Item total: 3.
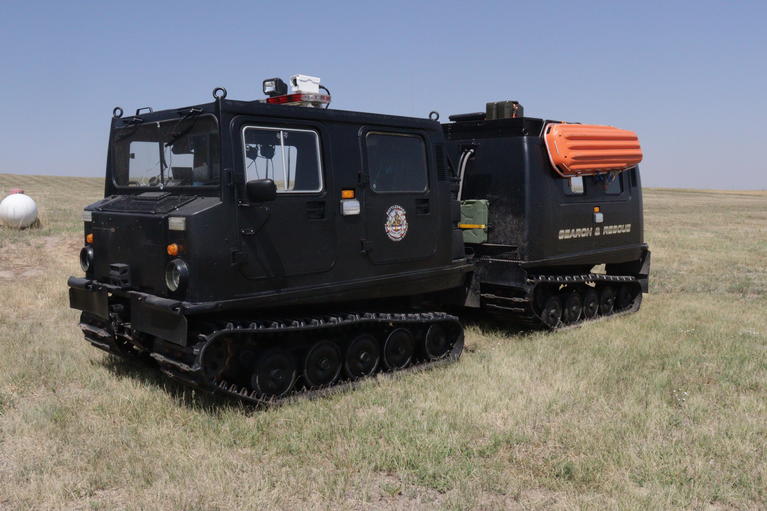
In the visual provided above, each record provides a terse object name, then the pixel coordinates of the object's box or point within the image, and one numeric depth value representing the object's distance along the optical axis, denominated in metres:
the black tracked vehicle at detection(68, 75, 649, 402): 5.75
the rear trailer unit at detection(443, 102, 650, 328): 8.80
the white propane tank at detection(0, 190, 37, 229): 18.94
